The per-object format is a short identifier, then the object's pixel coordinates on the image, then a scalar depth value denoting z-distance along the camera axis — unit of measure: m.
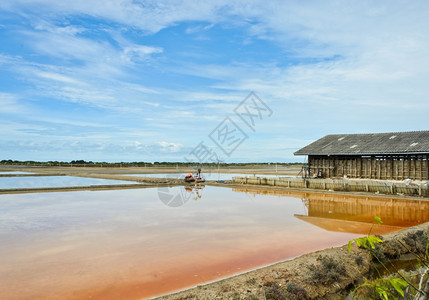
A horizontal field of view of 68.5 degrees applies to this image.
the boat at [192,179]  33.44
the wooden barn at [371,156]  22.02
